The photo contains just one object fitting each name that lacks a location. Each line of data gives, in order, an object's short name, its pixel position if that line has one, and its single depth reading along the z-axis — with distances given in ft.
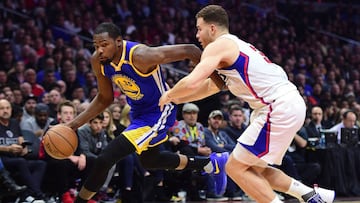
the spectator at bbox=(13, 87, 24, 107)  31.12
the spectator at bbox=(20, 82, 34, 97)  32.14
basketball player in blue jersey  19.27
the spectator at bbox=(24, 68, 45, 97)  33.45
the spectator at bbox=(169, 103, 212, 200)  30.07
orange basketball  19.98
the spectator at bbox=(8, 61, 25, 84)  33.91
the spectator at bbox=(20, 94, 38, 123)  30.17
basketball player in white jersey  16.21
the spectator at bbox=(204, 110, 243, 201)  30.60
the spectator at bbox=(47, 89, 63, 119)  31.60
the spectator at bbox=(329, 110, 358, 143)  34.78
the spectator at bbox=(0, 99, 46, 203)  26.20
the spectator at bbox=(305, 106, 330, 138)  34.60
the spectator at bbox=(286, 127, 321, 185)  32.76
